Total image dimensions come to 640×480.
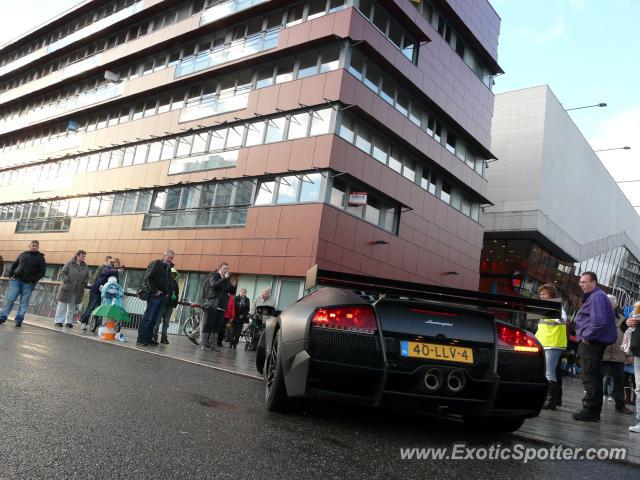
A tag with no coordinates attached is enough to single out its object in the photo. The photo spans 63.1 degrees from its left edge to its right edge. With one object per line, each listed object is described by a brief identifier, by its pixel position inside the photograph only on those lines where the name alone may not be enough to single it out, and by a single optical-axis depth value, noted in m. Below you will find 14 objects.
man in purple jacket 5.79
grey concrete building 34.09
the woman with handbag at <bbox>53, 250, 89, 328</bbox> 11.66
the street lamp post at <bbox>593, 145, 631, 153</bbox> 35.52
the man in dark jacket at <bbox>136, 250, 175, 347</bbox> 9.60
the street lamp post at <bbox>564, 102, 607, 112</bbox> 33.00
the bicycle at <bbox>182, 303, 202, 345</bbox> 15.00
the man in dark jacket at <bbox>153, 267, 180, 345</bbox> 10.48
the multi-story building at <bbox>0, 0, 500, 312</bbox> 20.50
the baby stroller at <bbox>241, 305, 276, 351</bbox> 12.91
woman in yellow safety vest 7.19
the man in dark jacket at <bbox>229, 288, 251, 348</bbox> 13.71
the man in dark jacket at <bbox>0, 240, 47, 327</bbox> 10.66
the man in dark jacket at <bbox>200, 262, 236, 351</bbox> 10.70
